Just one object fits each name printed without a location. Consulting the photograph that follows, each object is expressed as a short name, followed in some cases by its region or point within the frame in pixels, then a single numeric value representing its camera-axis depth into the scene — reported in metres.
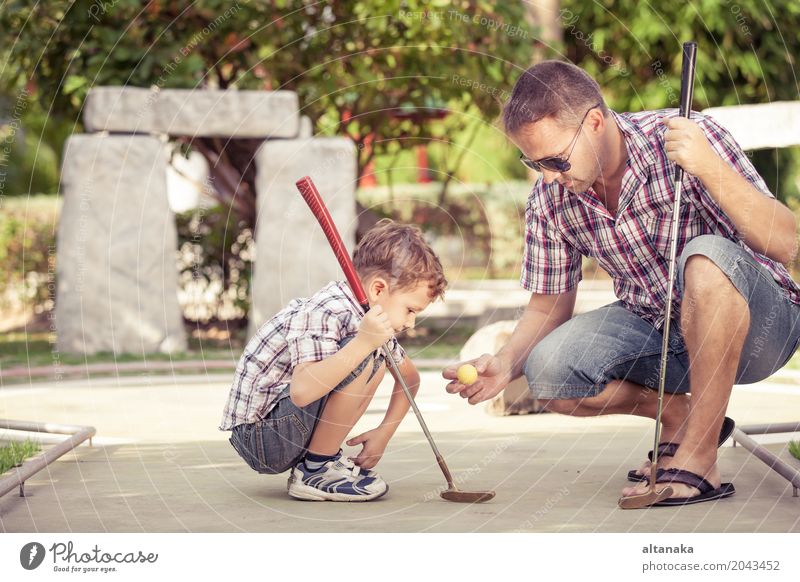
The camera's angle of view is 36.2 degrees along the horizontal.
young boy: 3.57
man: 3.49
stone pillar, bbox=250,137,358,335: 8.82
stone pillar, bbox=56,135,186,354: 8.77
